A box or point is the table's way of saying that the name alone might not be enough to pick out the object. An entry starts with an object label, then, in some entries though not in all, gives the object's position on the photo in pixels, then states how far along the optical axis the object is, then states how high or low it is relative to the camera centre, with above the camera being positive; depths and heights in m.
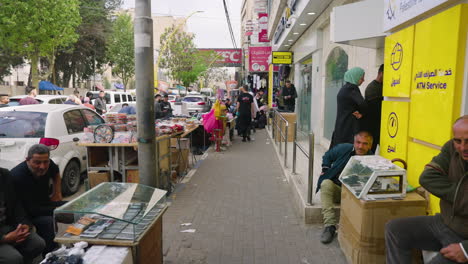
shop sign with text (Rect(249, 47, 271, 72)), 23.09 +2.15
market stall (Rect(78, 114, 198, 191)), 5.93 -1.09
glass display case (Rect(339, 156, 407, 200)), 3.13 -0.81
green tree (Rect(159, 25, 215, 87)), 44.38 +4.31
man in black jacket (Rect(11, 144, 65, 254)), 3.48 -0.98
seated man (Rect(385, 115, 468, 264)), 2.43 -0.95
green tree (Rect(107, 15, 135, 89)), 34.69 +4.35
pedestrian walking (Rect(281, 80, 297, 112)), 13.45 -0.16
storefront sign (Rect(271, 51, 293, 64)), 16.45 +1.57
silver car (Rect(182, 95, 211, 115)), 23.81 -0.89
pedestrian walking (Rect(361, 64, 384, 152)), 4.82 -0.17
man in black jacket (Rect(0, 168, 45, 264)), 2.96 -1.20
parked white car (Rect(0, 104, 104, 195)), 5.60 -0.77
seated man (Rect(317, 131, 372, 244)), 4.17 -1.10
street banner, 52.28 +4.94
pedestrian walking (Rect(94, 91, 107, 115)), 14.99 -0.64
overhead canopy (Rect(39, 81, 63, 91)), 24.42 +0.26
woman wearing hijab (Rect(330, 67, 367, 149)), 4.63 -0.21
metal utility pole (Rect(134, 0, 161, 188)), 3.77 -0.01
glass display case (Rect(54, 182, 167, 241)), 2.64 -0.99
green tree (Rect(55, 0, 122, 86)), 29.55 +4.13
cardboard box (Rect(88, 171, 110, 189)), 5.97 -1.48
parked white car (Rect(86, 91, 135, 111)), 18.97 -0.40
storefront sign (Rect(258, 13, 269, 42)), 25.89 +4.77
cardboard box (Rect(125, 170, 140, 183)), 6.04 -1.46
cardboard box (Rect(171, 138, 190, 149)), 7.70 -1.16
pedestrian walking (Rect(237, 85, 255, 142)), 12.60 -0.68
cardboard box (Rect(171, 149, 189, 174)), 7.56 -1.48
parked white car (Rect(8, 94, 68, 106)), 11.56 -0.34
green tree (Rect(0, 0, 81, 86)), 18.20 +3.54
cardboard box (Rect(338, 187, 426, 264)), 3.16 -1.17
